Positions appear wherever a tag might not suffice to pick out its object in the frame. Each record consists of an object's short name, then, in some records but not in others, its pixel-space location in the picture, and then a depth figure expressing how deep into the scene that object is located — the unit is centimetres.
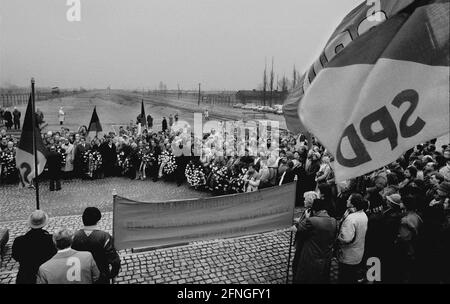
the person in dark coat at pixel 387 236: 533
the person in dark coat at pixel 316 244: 506
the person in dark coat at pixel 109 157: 1387
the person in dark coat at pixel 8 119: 2485
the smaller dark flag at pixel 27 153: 753
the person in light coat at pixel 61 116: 3097
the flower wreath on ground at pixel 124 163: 1388
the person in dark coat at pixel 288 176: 962
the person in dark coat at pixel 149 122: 3184
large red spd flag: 341
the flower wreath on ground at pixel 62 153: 1334
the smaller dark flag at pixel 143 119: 1942
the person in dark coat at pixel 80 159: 1350
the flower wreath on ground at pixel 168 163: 1308
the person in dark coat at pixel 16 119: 2478
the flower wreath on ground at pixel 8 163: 1246
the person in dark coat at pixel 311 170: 1023
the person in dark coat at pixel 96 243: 453
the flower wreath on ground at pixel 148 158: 1363
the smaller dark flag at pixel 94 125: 1514
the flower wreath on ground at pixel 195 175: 1204
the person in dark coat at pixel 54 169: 1198
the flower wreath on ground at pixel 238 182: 1072
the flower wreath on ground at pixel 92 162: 1354
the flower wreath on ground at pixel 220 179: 1118
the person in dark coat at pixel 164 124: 2913
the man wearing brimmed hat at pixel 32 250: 452
